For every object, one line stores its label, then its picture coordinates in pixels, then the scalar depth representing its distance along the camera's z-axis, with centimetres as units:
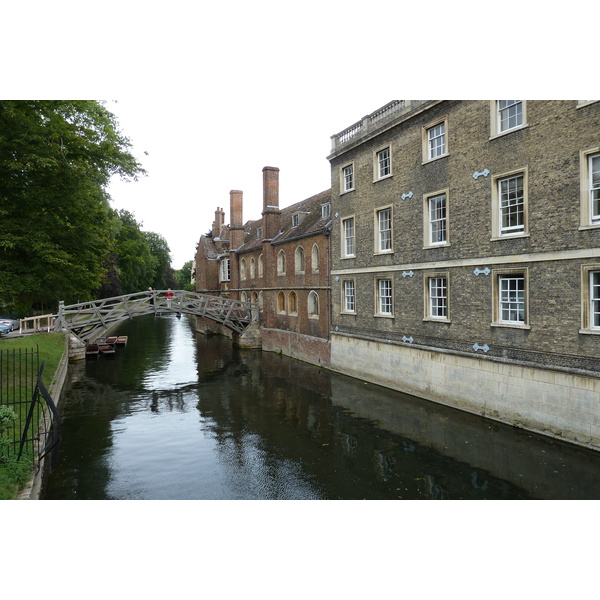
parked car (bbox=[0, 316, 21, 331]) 3147
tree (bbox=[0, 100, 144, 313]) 1215
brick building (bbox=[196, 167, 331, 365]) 2412
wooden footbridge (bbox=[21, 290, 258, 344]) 2625
